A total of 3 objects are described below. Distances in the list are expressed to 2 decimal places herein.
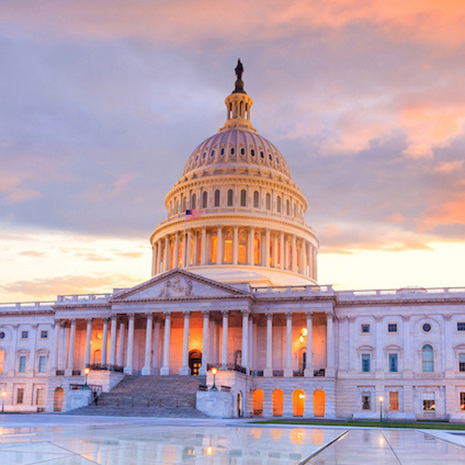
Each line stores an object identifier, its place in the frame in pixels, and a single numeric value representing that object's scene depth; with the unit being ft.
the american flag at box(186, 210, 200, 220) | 311.88
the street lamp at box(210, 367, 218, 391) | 210.34
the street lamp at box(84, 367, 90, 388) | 225.56
